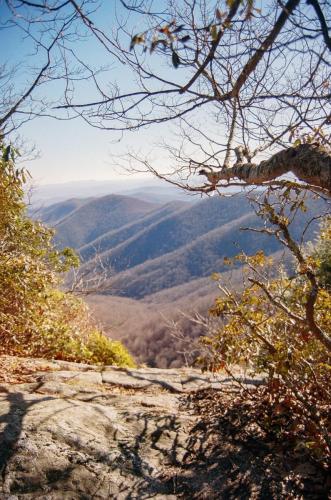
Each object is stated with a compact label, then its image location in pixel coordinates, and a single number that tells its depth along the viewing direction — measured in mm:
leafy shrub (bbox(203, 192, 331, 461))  3561
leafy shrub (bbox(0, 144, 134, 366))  5398
